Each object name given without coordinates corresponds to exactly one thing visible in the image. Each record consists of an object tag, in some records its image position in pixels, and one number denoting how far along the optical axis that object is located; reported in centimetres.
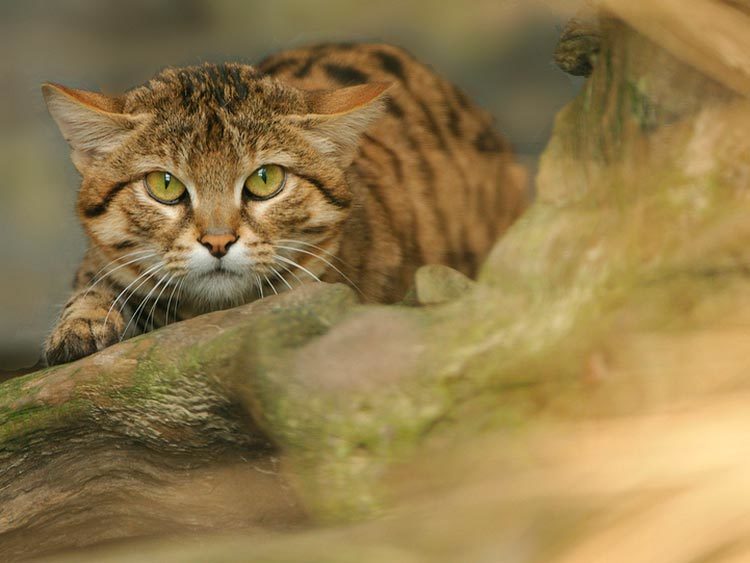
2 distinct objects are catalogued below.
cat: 589
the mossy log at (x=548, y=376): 323
